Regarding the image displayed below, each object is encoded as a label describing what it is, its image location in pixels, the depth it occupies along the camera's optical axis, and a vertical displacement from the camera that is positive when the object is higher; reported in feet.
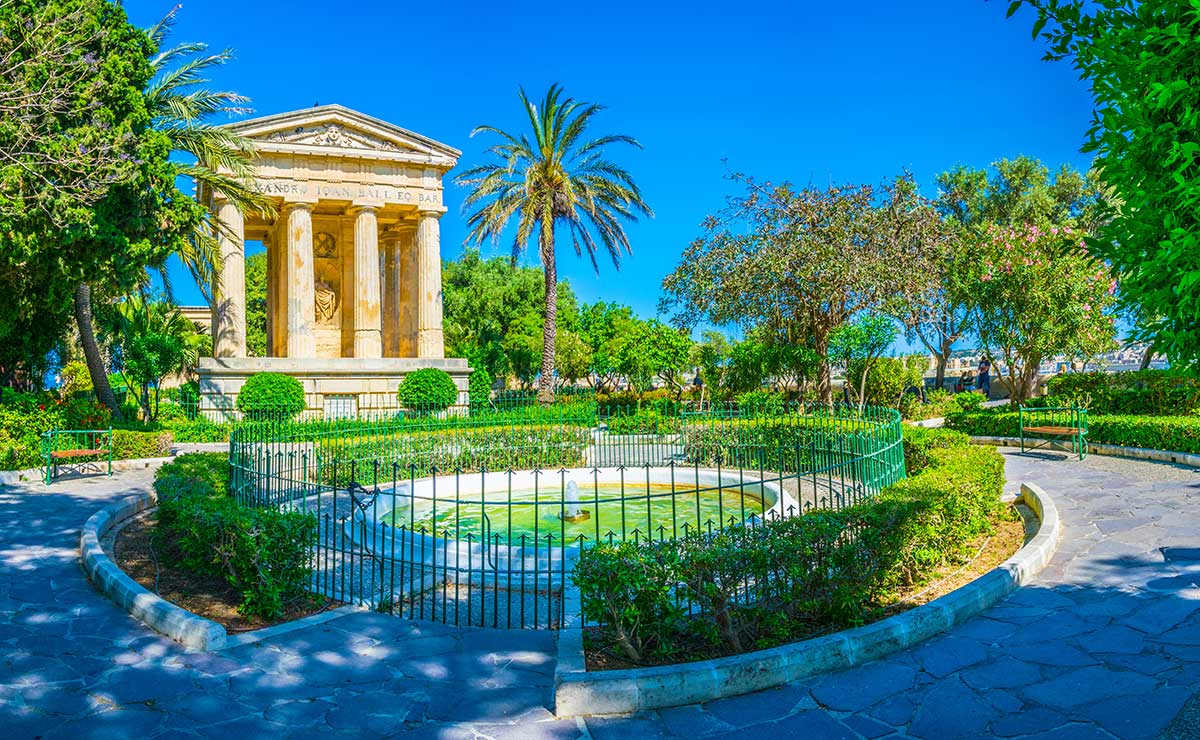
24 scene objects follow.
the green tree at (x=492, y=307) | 161.48 +19.07
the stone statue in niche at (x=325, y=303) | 102.53 +12.66
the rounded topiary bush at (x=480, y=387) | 93.25 +0.88
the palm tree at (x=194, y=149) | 65.36 +22.64
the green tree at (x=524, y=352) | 139.03 +7.50
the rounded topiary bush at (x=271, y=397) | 75.66 +0.09
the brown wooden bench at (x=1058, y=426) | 50.26 -3.03
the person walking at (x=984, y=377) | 109.09 +1.05
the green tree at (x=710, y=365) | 92.97 +3.15
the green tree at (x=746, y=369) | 84.74 +2.29
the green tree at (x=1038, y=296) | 65.87 +7.70
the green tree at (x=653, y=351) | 90.53 +4.70
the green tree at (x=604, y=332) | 119.96 +12.51
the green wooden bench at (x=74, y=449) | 47.24 -3.15
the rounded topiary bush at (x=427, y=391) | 83.92 +0.41
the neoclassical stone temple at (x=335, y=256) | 89.51 +18.22
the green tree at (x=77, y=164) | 37.06 +13.05
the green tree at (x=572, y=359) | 131.95 +5.76
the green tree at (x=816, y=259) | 67.15 +11.68
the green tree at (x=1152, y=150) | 11.16 +3.65
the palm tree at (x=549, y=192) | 89.86 +24.27
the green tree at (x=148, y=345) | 85.51 +6.49
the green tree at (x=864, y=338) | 74.64 +4.79
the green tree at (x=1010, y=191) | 126.93 +32.91
